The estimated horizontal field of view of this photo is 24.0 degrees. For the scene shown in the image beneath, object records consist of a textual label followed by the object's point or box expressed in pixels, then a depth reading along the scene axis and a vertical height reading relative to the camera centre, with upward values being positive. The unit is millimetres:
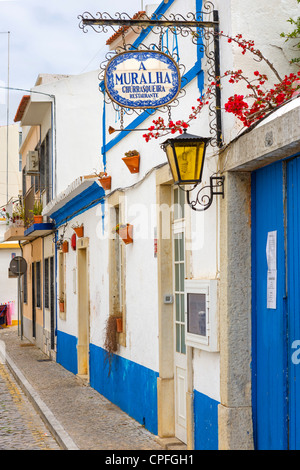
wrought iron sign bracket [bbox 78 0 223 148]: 5988 +2019
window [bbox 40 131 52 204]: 17547 +2520
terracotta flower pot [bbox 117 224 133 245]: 9352 +390
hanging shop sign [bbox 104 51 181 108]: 6188 +1612
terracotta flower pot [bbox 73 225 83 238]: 13229 +618
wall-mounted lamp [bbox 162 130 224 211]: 5895 +858
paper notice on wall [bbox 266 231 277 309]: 5422 -74
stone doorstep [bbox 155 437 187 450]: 7465 -1942
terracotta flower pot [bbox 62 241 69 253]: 15062 +372
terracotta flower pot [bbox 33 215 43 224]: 17781 +1141
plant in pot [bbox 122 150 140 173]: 8984 +1307
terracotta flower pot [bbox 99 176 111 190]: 10800 +1249
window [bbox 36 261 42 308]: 20566 -599
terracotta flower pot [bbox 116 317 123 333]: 9984 -877
